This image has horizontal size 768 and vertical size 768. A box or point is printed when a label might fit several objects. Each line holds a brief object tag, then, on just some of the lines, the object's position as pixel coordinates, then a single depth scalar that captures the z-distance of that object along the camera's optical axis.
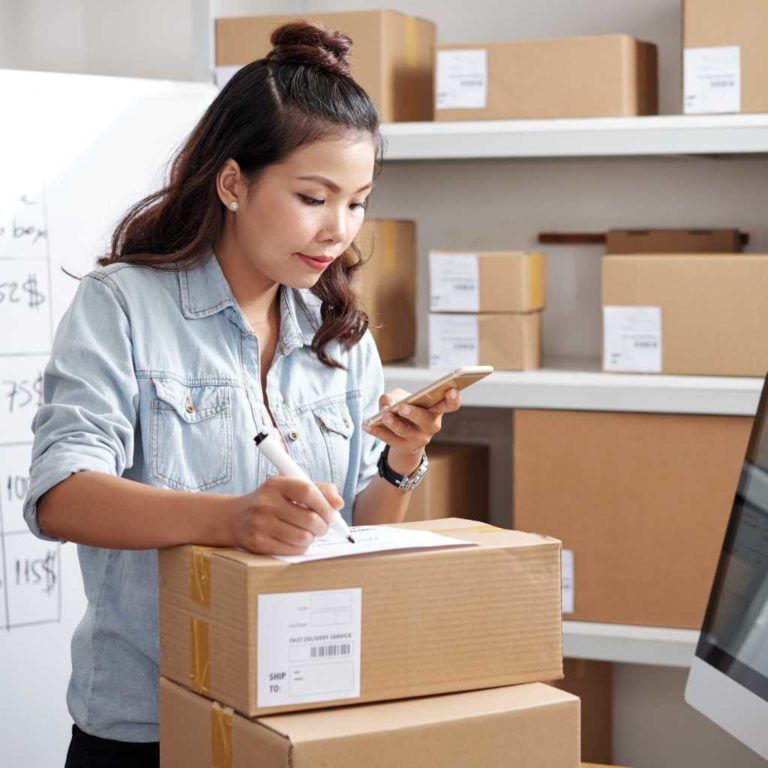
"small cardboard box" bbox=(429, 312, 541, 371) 2.27
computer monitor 1.10
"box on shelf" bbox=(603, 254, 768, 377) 2.10
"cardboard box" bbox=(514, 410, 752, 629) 2.15
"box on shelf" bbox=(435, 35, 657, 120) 2.16
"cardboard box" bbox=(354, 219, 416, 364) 2.30
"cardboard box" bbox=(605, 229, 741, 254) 2.40
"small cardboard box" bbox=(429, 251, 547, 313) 2.24
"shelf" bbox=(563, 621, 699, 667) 2.17
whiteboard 1.90
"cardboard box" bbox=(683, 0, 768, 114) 2.07
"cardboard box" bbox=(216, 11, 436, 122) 2.26
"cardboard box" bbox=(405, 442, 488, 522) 2.30
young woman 1.13
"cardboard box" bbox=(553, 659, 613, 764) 2.46
